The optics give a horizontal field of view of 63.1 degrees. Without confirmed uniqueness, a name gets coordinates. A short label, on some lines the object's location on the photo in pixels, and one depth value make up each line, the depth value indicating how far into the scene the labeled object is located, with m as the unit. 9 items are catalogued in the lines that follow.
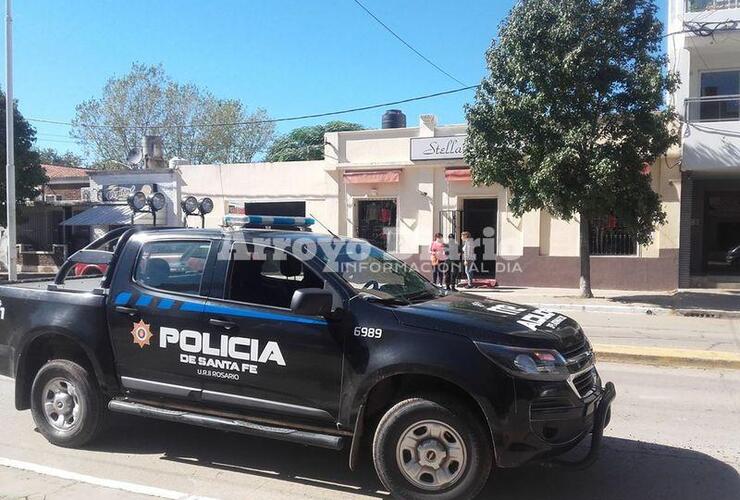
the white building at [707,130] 15.72
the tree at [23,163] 23.27
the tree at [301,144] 43.53
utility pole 17.35
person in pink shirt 17.52
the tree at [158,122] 35.56
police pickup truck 3.59
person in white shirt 17.83
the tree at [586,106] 13.65
